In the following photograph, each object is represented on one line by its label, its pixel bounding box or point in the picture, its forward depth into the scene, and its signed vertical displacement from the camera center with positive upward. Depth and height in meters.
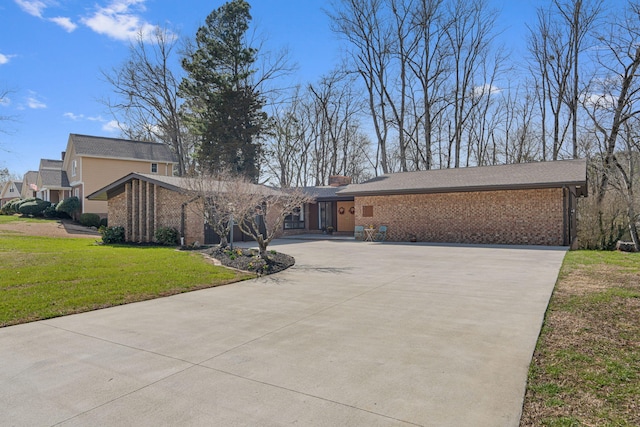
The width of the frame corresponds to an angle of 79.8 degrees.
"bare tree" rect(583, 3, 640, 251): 15.68 +4.89
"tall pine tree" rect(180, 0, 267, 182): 28.05 +9.52
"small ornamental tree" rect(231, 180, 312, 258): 10.66 +0.51
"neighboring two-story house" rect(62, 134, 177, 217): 27.38 +4.68
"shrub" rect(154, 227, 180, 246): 16.80 -0.61
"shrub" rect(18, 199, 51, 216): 26.39 +1.20
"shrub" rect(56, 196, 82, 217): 26.28 +1.29
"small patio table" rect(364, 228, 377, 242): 19.05 -0.76
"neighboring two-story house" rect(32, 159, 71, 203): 31.14 +3.52
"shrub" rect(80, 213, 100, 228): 24.98 +0.23
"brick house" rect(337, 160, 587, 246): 15.16 +0.60
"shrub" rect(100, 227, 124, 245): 17.66 -0.55
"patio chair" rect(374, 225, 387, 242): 18.97 -0.77
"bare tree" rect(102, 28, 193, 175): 29.94 +11.28
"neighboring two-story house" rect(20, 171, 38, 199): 40.69 +4.48
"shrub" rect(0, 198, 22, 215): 28.64 +1.24
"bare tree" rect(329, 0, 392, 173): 28.59 +12.95
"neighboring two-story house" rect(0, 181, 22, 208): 47.56 +4.37
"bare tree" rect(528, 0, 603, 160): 22.33 +9.89
